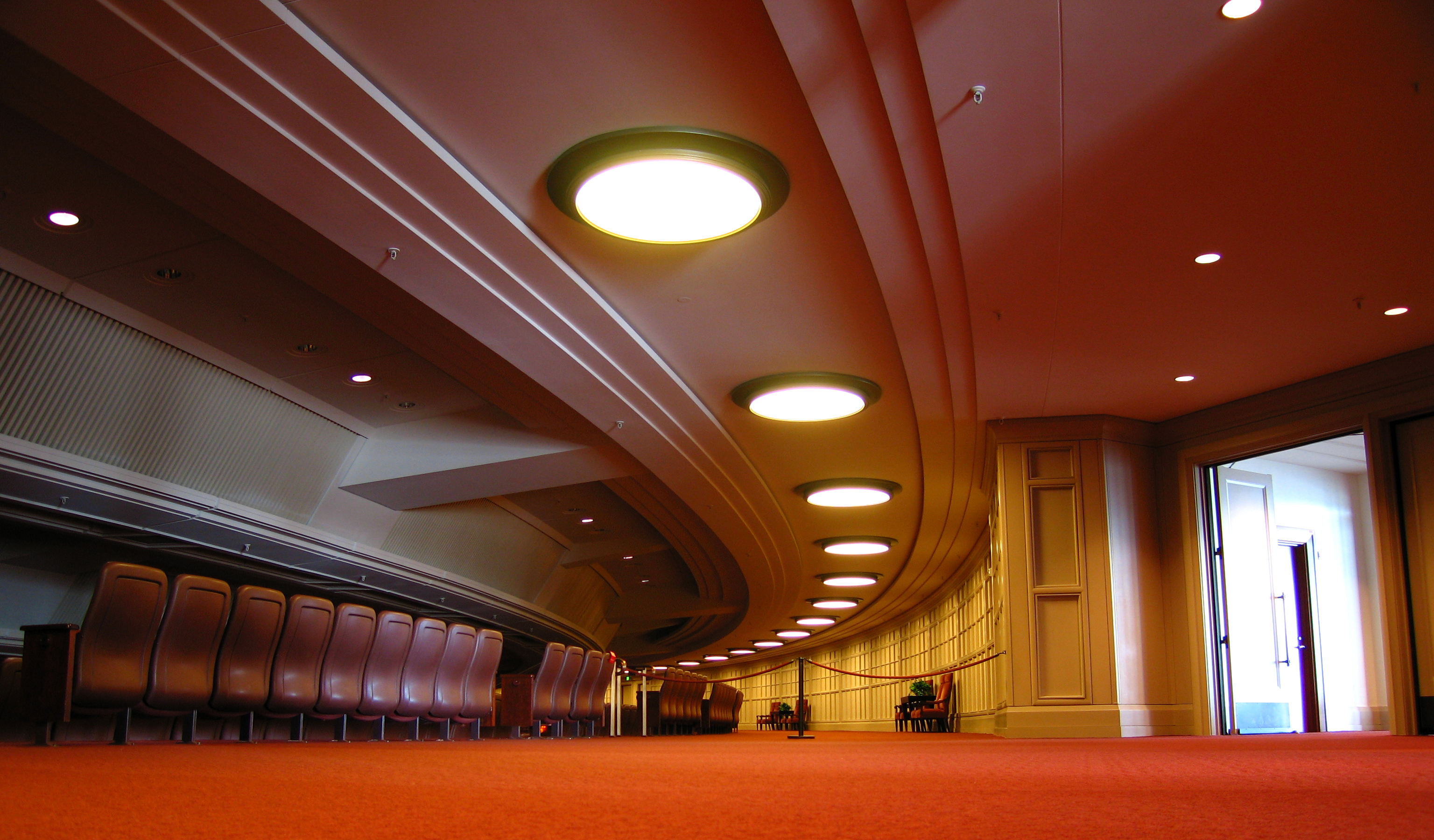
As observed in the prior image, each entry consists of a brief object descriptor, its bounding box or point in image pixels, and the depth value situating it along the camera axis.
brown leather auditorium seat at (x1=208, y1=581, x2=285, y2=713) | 7.11
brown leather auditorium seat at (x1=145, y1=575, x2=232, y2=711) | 6.48
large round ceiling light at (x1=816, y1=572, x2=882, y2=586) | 21.33
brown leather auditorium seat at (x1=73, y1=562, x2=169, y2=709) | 5.98
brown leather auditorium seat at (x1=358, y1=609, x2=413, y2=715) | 8.72
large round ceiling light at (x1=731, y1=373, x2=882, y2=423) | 10.07
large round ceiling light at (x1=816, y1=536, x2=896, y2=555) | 17.91
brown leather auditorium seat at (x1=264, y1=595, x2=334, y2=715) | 7.63
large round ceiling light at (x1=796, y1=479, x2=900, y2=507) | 14.23
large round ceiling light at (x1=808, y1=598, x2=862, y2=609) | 24.85
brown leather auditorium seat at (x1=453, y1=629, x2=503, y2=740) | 10.27
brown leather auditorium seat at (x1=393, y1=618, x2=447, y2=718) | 9.23
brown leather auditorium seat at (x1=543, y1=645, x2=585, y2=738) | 12.41
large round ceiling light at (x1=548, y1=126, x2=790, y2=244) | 6.11
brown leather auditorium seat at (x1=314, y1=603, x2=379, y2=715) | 8.16
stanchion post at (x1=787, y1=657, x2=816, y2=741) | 14.30
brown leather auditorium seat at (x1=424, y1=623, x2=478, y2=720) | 9.73
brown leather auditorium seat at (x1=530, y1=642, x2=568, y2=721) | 11.73
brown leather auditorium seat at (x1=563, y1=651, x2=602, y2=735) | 13.10
